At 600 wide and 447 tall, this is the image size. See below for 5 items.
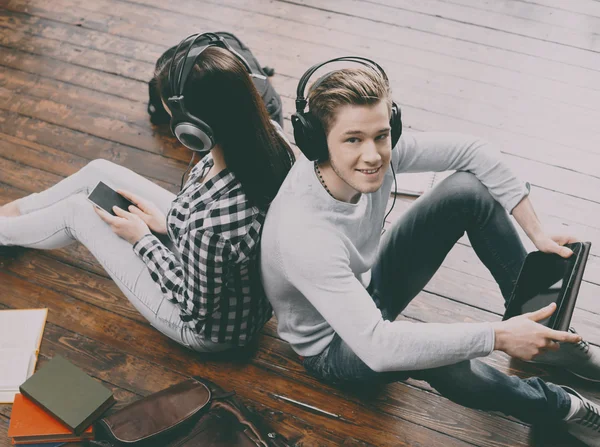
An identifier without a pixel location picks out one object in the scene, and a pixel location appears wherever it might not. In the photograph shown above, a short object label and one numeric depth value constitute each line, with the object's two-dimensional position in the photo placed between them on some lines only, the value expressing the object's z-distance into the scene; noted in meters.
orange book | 1.64
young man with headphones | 1.31
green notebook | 1.63
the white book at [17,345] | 1.78
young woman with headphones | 1.36
